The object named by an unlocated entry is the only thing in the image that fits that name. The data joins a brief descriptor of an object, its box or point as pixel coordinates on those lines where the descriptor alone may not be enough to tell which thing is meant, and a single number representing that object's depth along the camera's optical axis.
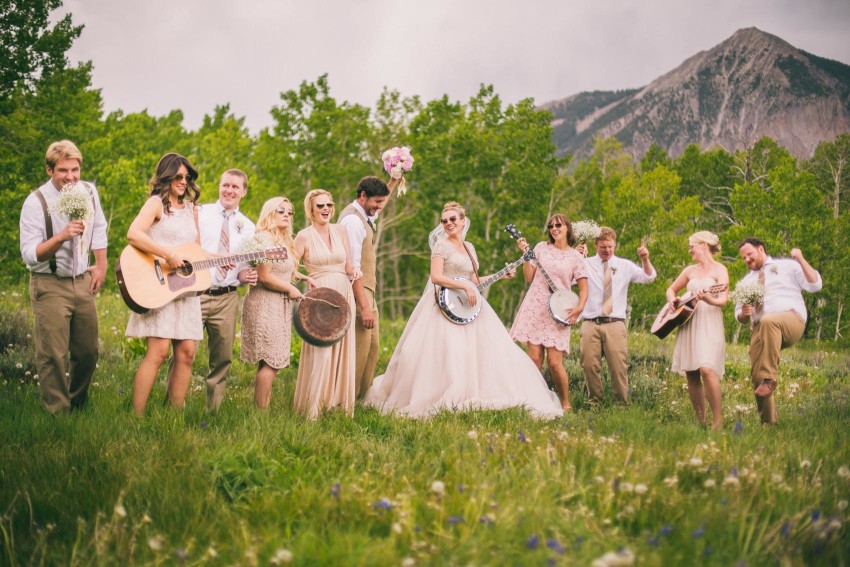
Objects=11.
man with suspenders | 5.92
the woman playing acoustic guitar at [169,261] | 5.91
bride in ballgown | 7.96
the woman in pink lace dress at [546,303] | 8.93
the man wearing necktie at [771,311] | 7.30
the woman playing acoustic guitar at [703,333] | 7.63
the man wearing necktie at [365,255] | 7.66
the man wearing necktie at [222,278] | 7.23
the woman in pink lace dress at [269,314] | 6.79
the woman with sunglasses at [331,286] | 6.92
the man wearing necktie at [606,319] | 9.11
